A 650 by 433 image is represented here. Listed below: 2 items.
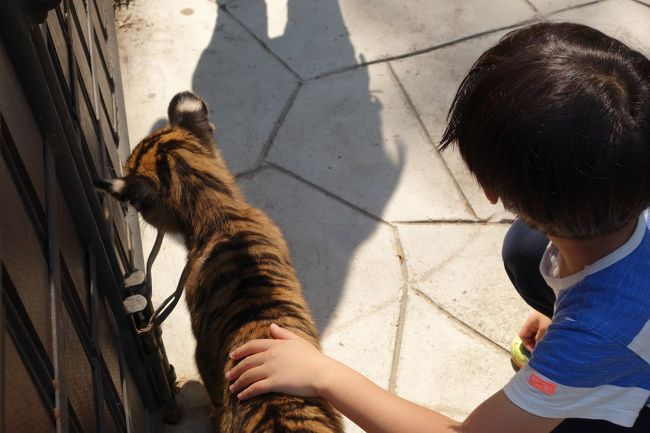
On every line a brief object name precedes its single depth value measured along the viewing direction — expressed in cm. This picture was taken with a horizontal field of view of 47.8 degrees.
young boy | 164
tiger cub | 264
